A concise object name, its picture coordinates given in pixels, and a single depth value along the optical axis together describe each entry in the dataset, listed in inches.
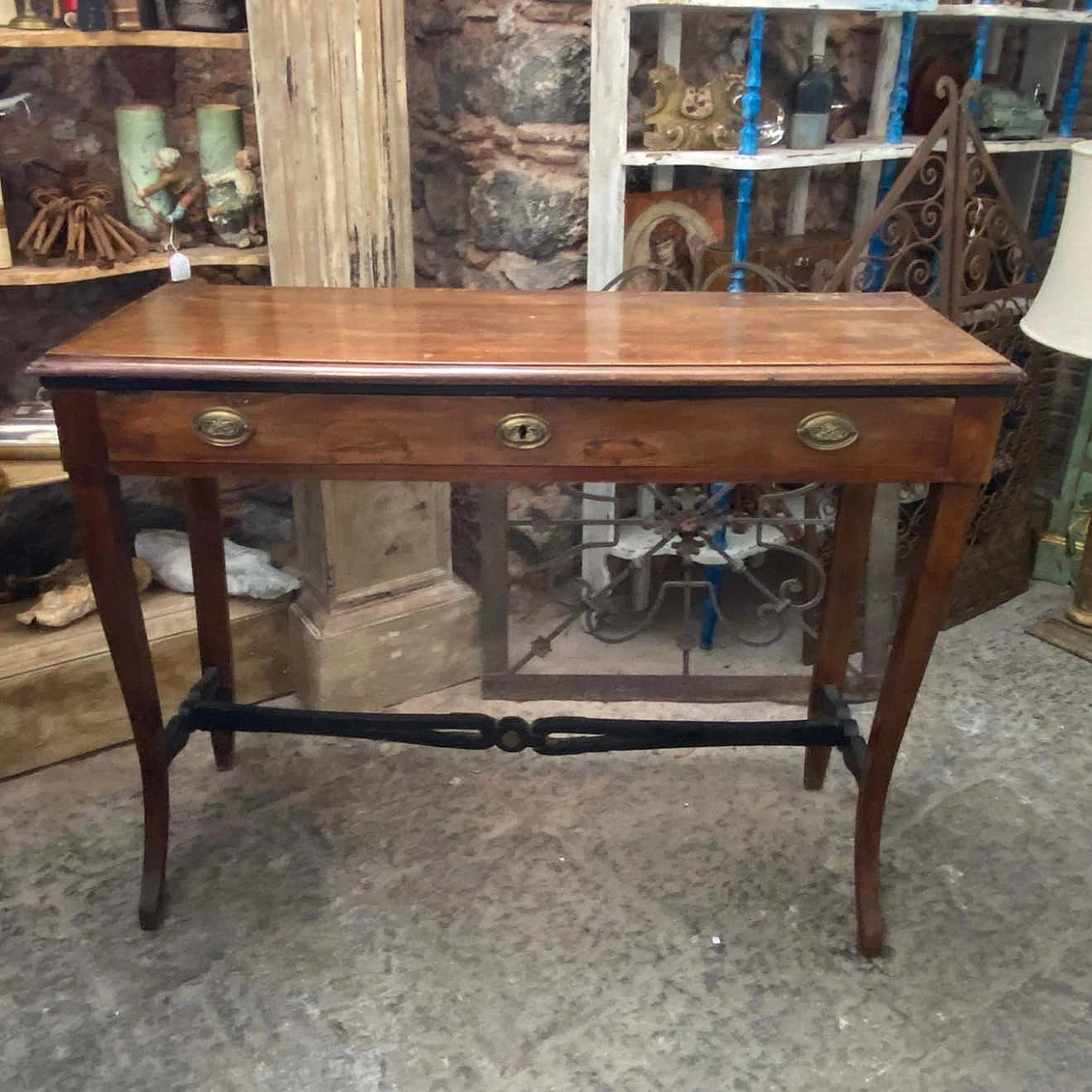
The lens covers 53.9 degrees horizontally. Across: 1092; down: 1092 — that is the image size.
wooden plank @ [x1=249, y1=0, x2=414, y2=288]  75.5
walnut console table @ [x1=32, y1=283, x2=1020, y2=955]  54.4
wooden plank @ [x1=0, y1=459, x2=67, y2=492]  80.7
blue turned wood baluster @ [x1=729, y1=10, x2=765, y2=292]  85.6
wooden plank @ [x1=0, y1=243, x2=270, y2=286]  77.6
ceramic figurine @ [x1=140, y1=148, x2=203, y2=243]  82.5
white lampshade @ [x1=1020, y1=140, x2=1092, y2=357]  82.6
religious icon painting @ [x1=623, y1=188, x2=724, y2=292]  93.9
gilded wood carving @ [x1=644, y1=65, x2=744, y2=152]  89.5
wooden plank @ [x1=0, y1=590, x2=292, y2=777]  83.8
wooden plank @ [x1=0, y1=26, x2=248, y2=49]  71.5
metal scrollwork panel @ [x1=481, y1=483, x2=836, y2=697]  92.7
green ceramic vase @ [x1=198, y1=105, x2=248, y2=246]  82.0
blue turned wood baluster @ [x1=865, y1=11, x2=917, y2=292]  95.7
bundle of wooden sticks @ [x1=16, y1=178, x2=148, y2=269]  79.7
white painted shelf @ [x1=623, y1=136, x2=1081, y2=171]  86.0
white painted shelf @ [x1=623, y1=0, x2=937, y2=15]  83.3
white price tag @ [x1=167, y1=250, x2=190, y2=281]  80.7
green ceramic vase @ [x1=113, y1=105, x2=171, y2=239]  81.3
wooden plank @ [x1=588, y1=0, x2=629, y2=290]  85.4
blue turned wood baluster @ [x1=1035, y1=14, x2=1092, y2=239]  108.1
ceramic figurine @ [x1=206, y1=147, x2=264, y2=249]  82.6
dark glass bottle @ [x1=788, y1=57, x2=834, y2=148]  92.6
